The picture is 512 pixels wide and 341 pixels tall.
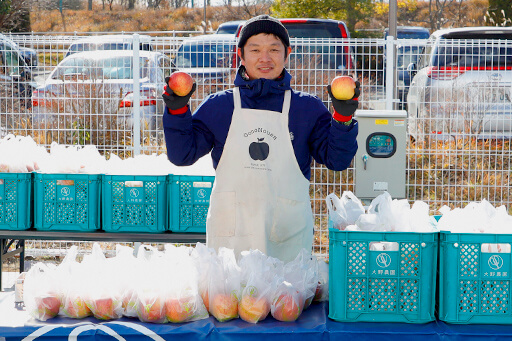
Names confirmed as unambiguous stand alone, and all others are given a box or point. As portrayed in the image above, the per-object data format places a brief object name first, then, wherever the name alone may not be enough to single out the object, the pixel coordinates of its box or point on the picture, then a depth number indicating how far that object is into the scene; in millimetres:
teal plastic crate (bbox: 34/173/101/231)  5141
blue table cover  2592
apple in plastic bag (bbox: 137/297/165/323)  2676
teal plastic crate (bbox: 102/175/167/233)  5125
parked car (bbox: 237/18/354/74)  10883
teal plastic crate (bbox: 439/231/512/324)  2619
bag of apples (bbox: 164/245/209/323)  2674
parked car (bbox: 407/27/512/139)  6781
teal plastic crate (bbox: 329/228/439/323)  2652
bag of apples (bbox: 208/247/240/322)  2672
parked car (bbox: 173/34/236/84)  6668
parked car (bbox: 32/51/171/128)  7047
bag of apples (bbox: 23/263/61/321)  2746
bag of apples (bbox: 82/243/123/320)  2715
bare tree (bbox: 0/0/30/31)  18494
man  3350
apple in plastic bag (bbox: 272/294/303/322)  2670
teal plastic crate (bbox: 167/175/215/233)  5133
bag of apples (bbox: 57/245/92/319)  2744
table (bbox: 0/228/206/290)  5148
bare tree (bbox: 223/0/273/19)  29000
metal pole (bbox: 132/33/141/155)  6652
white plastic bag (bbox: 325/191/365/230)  2873
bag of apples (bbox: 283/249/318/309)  2754
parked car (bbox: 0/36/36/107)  6926
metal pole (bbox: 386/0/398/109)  6477
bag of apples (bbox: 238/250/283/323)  2654
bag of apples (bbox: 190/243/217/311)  2729
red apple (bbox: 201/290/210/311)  2729
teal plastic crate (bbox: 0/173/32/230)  5137
